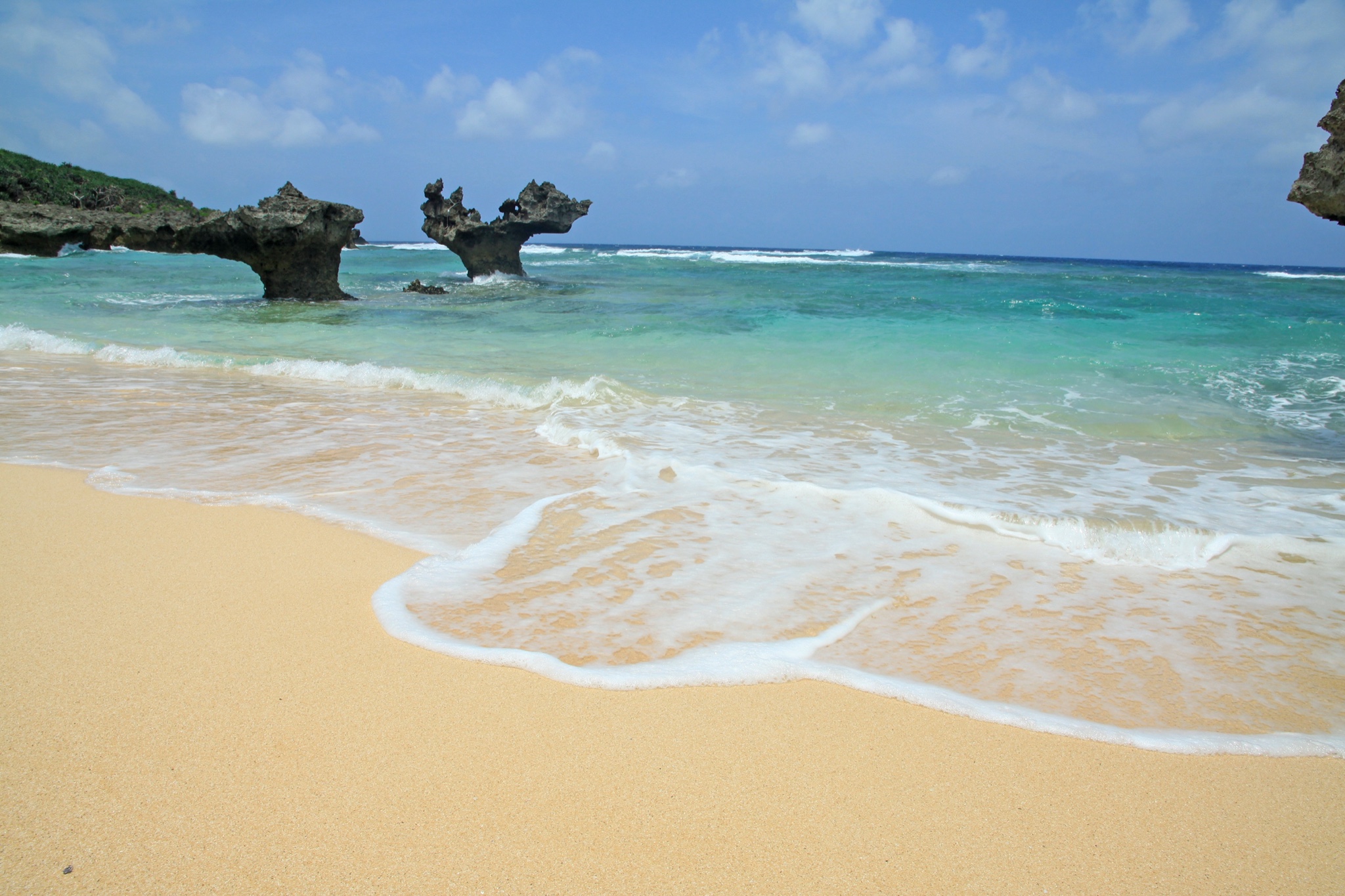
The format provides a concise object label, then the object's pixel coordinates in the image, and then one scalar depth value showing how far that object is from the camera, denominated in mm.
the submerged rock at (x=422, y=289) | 21141
